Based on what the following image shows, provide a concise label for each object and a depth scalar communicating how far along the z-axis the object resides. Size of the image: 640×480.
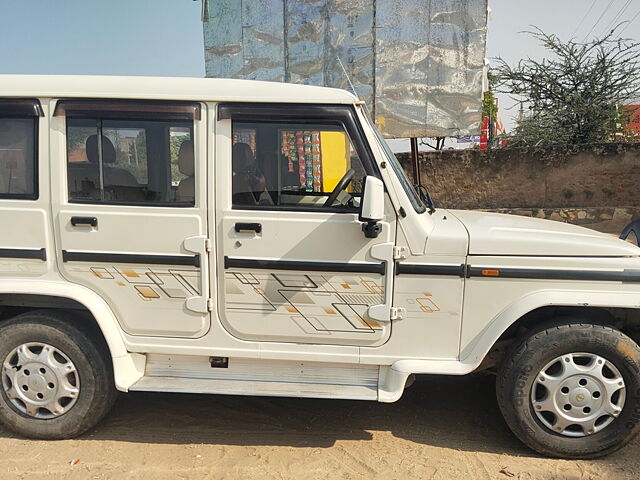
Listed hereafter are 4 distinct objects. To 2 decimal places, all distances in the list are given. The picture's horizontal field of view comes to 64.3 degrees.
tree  13.08
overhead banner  8.05
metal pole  8.95
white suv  2.94
